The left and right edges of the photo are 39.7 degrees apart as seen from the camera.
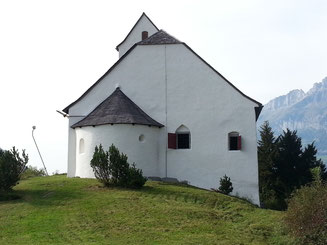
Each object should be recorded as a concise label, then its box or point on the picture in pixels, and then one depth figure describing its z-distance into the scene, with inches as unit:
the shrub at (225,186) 1111.0
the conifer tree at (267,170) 1476.4
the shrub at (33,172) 1477.2
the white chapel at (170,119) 1143.0
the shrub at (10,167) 931.3
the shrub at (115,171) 940.6
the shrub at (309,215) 606.9
